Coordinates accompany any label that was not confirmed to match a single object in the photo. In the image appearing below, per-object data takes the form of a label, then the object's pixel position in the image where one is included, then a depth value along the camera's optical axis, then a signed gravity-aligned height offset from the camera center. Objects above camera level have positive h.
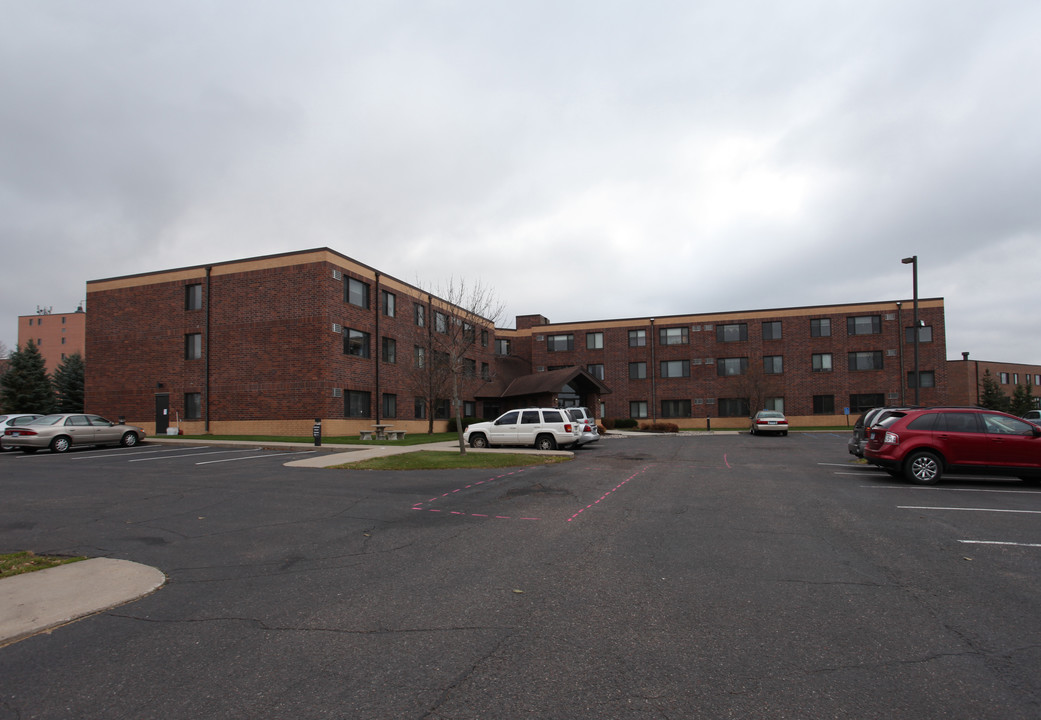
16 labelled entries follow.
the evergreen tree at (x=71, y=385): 47.47 +0.09
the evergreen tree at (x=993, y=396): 64.69 -1.53
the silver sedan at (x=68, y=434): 22.59 -1.85
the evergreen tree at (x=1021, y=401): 66.88 -2.18
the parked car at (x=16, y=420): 25.72 -1.45
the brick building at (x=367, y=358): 29.09 +1.62
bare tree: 20.30 +1.70
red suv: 12.64 -1.32
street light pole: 22.00 +4.05
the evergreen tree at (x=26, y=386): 43.28 +0.02
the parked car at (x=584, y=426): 23.65 -1.68
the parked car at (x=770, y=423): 36.97 -2.44
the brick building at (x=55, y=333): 93.94 +8.24
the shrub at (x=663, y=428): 43.84 -3.21
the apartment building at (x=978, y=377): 70.44 +0.56
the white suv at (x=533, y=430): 22.80 -1.72
